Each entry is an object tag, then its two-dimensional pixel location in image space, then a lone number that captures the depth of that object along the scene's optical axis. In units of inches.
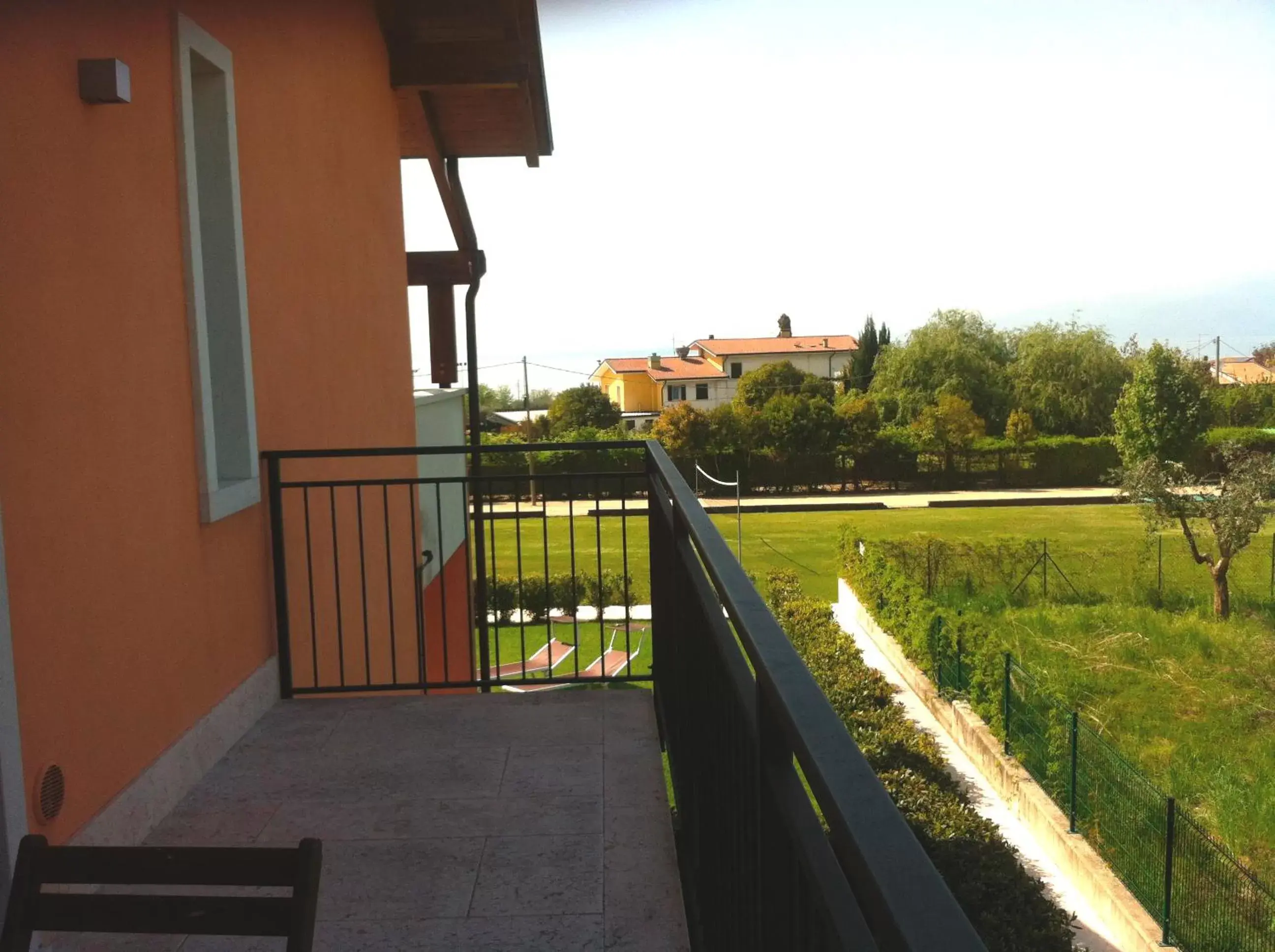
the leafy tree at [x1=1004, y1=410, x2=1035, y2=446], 1509.5
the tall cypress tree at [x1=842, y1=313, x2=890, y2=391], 2381.9
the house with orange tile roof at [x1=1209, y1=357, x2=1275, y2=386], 2819.9
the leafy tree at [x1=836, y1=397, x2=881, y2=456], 1439.5
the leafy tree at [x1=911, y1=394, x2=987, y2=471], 1471.5
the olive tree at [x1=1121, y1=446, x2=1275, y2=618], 722.8
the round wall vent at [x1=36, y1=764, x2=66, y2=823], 90.8
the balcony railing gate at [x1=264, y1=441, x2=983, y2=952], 28.3
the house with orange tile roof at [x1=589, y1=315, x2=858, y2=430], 2559.1
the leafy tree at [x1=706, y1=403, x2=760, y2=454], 1439.5
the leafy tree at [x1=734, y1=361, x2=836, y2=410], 1776.6
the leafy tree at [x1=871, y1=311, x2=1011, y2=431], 1891.0
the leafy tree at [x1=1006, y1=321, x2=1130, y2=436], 1784.0
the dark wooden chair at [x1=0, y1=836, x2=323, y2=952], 55.4
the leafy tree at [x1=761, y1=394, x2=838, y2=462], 1422.2
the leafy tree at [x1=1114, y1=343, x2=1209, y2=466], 1029.2
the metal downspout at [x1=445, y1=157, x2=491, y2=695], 243.2
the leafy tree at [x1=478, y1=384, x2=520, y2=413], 3004.4
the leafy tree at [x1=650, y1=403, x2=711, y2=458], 1425.9
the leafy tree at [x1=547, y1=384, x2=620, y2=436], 1833.2
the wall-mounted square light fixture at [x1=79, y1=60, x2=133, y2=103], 100.3
